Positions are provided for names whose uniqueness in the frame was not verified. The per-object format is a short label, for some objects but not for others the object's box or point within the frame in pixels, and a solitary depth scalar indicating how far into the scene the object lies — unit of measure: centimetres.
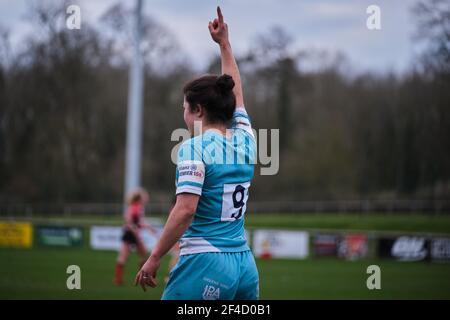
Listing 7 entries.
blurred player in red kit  1714
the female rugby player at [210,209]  440
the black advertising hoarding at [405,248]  2380
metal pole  2680
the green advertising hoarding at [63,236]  2953
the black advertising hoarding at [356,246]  2520
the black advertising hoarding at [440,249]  2333
